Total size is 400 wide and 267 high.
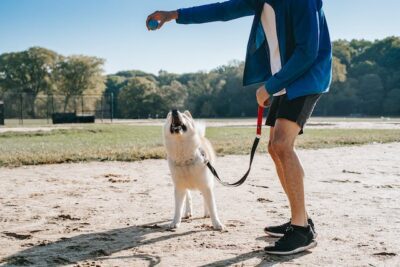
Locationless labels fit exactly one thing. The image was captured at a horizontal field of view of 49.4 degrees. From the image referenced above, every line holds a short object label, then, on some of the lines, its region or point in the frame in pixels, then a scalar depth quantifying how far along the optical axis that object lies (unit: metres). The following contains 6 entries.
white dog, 4.71
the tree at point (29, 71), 76.31
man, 3.50
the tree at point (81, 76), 71.19
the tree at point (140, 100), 70.94
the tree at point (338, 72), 71.19
